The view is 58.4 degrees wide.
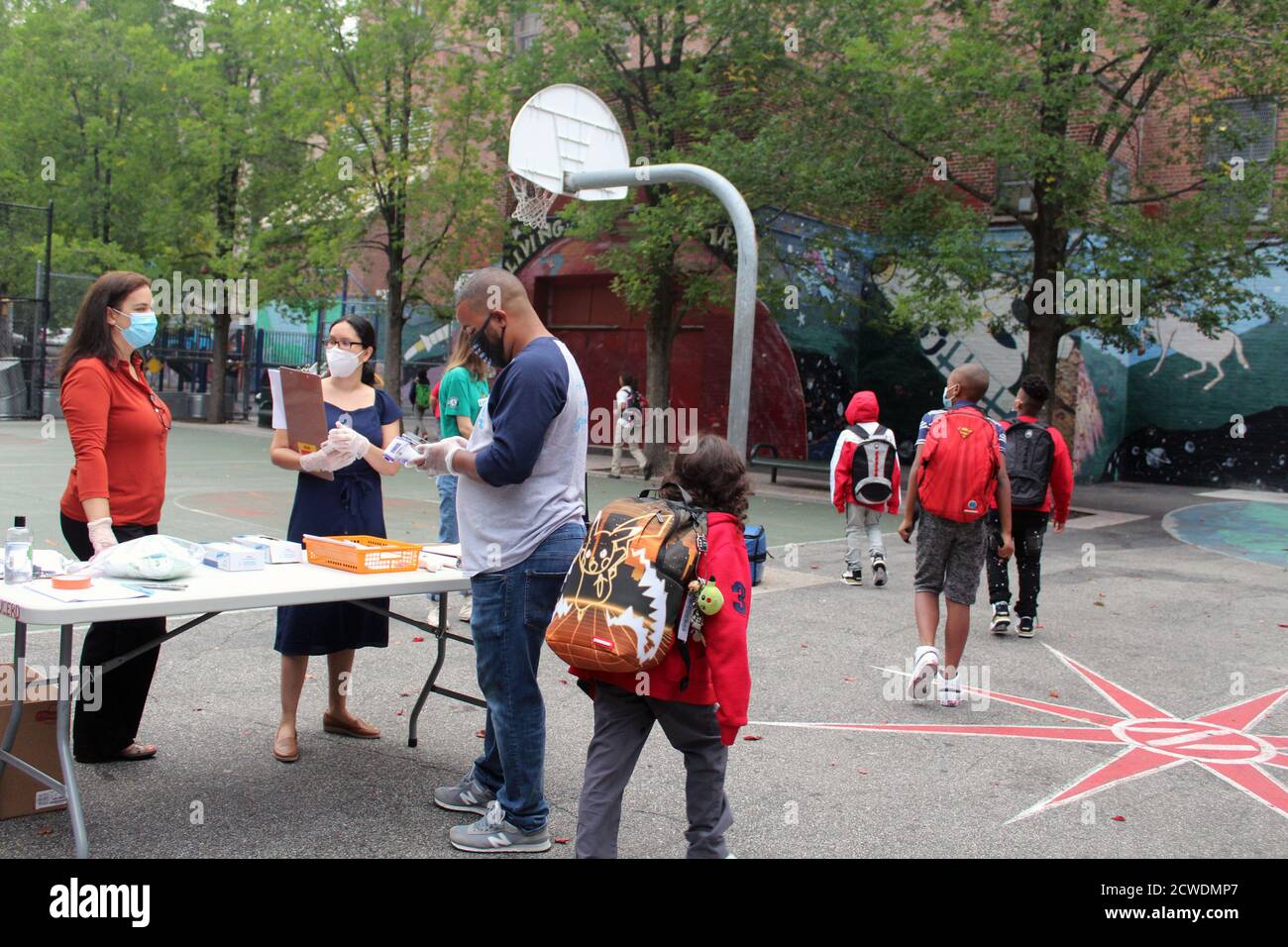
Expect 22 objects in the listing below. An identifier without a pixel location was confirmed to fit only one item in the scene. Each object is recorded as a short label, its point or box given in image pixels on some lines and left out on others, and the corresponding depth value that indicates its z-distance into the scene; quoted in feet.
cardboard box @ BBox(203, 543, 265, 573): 15.05
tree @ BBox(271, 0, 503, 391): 76.43
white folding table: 12.21
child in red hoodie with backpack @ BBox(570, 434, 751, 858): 11.63
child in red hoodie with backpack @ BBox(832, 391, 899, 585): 33.19
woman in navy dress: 16.53
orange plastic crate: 15.34
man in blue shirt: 12.85
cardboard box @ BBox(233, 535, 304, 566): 15.88
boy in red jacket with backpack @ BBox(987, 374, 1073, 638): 27.55
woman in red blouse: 14.76
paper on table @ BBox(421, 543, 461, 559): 16.98
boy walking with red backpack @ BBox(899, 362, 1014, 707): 21.24
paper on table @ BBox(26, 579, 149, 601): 12.54
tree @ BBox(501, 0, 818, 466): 58.34
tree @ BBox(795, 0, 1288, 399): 48.32
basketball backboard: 37.27
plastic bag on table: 13.66
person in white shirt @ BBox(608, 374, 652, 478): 65.67
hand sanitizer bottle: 13.47
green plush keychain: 11.16
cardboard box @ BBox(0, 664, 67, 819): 14.12
